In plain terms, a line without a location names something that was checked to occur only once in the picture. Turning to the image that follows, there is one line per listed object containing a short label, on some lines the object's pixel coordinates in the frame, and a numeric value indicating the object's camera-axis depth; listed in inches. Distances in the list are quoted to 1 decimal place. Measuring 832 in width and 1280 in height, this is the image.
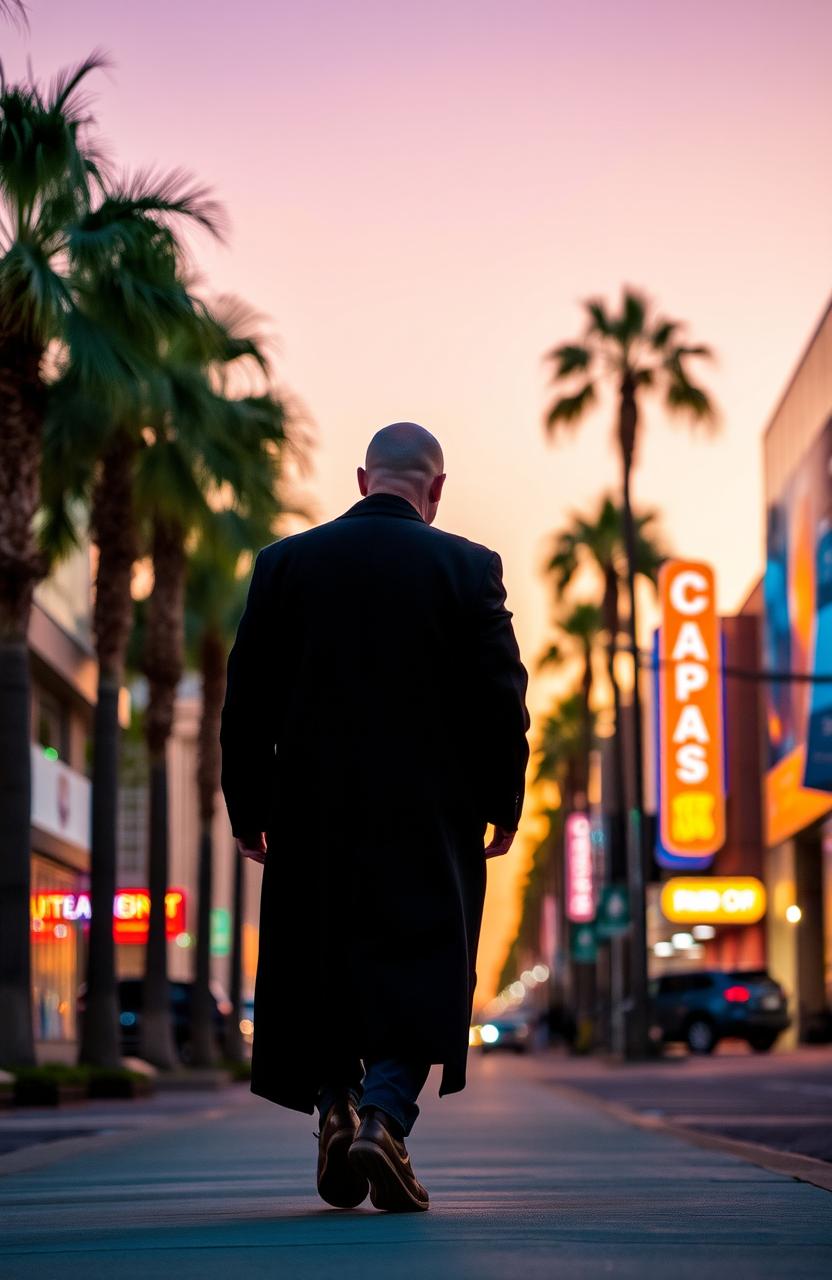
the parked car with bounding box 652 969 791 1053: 1859.0
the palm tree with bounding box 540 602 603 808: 2549.2
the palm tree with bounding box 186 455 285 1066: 1283.2
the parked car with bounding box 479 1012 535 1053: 2751.0
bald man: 206.2
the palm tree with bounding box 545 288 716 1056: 1745.8
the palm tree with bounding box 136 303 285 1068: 1029.8
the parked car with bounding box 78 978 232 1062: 1536.0
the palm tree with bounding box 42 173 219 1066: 808.3
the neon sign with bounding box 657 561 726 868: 2213.3
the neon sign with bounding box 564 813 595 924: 3149.6
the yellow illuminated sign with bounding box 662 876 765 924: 2466.8
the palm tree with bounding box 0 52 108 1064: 756.6
